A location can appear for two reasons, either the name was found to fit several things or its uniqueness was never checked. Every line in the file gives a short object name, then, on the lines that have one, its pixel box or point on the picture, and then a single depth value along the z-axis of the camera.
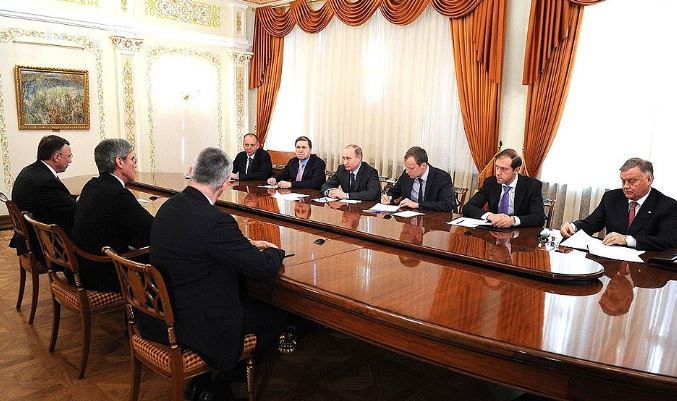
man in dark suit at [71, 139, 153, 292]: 2.61
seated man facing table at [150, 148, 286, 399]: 1.89
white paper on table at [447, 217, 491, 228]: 3.22
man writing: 3.89
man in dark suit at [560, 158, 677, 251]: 2.75
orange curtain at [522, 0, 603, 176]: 4.57
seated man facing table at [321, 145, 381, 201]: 4.40
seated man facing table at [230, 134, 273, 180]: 5.77
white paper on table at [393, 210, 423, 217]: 3.50
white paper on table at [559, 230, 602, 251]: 2.73
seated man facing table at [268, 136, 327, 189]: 5.12
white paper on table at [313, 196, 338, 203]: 4.06
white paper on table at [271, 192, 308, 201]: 4.16
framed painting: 5.77
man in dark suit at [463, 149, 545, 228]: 3.50
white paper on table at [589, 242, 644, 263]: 2.50
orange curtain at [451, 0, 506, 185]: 4.98
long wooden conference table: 1.38
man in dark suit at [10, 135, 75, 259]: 3.13
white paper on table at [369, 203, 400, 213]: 3.66
